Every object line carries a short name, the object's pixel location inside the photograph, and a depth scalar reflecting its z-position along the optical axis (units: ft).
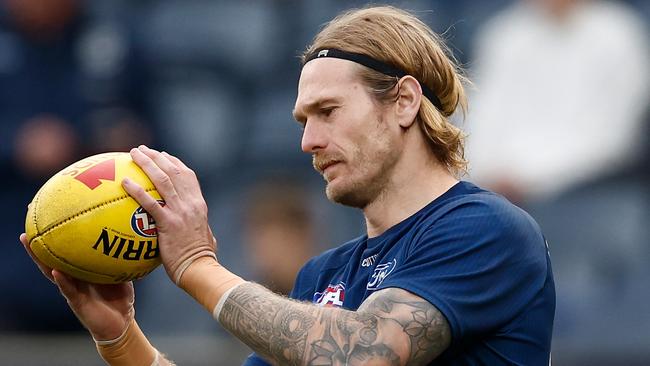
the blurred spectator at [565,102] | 56.29
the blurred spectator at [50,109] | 55.88
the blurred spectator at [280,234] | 51.24
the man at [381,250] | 27.40
